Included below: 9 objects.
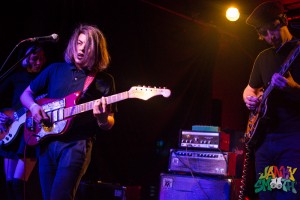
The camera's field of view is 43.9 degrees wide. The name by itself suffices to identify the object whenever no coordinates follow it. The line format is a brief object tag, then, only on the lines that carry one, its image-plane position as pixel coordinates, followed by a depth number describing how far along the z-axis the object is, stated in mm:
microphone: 3316
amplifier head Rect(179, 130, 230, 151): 4477
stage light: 6559
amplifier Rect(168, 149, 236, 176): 4332
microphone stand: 3279
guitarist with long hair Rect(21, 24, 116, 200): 2889
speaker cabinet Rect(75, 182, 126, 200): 4648
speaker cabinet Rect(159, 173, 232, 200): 4191
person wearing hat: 2785
